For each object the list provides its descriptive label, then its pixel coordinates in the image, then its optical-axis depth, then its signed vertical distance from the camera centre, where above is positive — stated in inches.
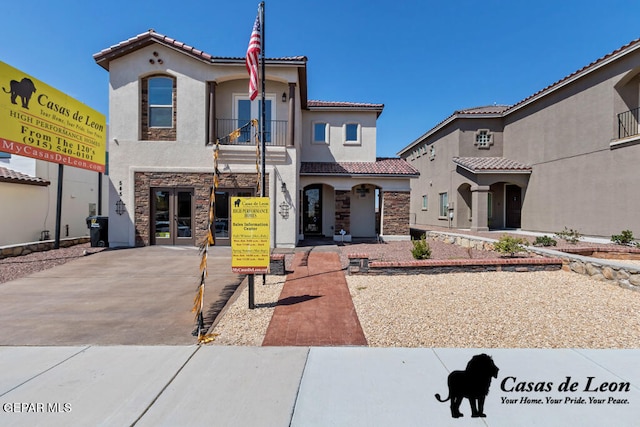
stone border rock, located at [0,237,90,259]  396.8 -52.5
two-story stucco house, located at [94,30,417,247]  485.1 +100.7
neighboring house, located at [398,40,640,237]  488.7 +115.8
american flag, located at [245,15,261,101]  252.4 +133.0
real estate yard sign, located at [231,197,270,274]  214.7 -18.2
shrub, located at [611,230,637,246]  424.5 -32.8
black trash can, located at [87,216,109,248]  482.3 -33.1
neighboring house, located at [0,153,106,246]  511.5 +22.3
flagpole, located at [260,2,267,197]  239.5 +92.8
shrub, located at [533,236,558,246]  400.2 -35.7
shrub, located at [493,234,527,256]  344.2 -36.5
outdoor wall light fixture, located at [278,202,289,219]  491.5 +4.6
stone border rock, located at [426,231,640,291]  251.4 -47.9
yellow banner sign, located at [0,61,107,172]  385.1 +125.2
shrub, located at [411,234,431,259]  351.6 -43.3
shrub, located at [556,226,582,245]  436.6 -34.3
